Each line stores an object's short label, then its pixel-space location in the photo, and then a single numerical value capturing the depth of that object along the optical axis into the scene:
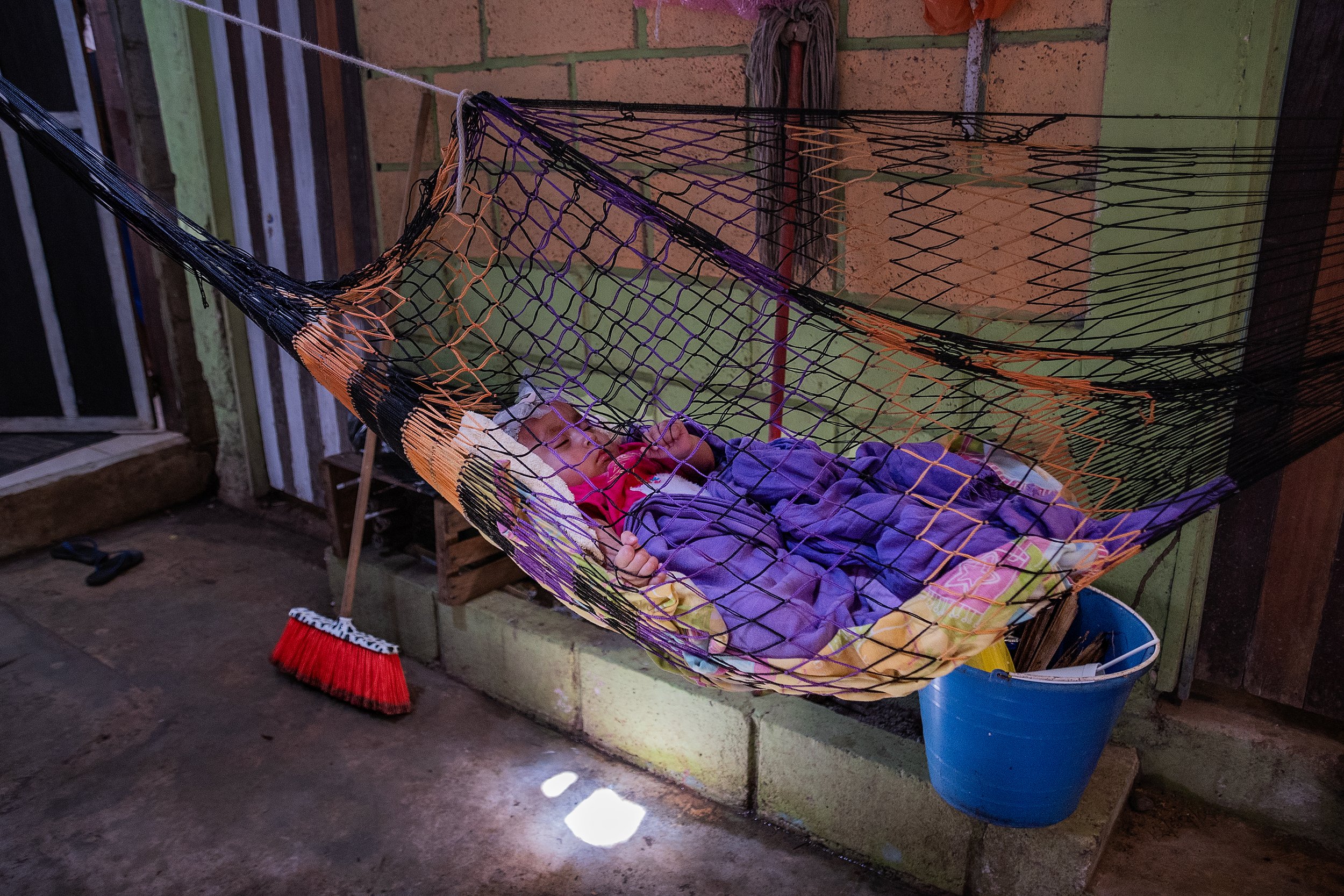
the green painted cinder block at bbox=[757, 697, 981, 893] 1.53
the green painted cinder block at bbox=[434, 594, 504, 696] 2.12
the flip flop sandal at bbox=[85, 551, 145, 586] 2.68
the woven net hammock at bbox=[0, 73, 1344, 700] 1.11
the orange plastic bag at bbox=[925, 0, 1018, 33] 1.49
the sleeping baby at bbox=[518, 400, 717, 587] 1.55
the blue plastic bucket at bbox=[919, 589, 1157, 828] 1.26
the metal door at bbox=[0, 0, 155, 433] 2.96
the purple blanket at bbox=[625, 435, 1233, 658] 1.14
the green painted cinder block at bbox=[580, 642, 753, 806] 1.75
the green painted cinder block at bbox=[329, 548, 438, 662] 2.26
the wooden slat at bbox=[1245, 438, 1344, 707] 1.49
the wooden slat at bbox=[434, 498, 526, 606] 2.10
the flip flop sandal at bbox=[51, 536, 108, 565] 2.79
